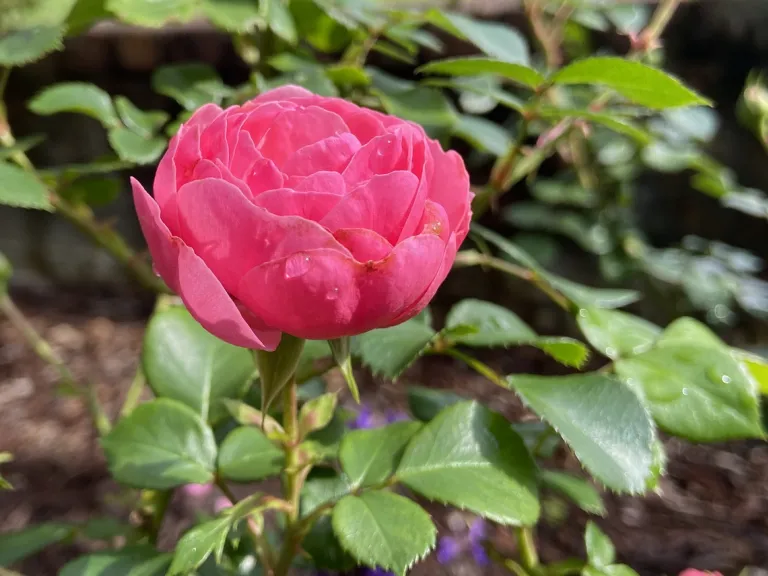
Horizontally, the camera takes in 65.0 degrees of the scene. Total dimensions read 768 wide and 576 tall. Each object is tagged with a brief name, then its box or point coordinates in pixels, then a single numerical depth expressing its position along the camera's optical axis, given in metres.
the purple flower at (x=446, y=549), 0.85
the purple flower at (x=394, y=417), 0.87
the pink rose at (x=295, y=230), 0.25
